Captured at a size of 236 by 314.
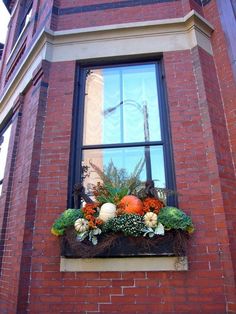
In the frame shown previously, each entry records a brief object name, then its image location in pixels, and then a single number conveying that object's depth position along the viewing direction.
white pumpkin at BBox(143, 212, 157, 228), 3.01
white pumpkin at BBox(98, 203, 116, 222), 3.13
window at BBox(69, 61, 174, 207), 3.83
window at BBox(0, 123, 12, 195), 5.57
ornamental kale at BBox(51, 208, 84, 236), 3.18
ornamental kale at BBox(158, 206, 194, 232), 3.02
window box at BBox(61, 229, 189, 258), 3.04
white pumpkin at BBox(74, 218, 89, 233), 3.06
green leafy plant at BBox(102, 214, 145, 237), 3.01
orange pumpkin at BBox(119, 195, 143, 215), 3.16
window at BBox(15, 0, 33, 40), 7.76
